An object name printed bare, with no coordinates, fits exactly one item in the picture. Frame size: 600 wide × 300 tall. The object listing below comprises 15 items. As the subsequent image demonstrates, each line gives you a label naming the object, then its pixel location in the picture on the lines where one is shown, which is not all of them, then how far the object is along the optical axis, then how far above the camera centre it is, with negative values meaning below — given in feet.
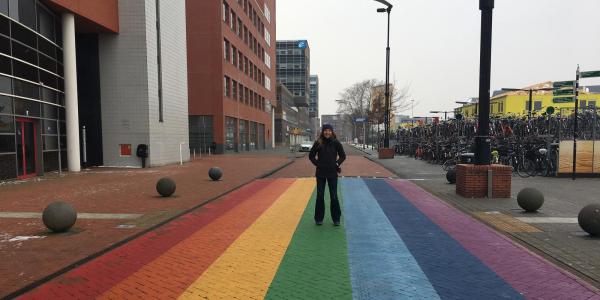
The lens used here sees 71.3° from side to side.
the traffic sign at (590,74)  43.62 +6.04
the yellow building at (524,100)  182.60 +14.06
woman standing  23.40 -1.59
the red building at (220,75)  130.93 +19.24
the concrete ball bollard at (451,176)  44.52 -4.79
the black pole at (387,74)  101.19 +14.51
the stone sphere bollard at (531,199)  27.37 -4.49
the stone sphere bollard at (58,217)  22.03 -4.51
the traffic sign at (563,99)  47.93 +3.76
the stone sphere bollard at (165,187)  35.76 -4.72
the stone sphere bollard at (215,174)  48.98 -4.93
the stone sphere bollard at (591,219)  20.54 -4.39
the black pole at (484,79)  33.96 +4.26
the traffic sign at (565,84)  46.60 +5.38
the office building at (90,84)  52.90 +7.87
